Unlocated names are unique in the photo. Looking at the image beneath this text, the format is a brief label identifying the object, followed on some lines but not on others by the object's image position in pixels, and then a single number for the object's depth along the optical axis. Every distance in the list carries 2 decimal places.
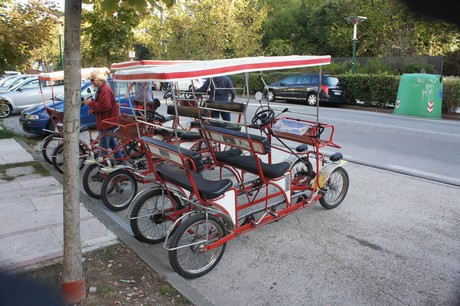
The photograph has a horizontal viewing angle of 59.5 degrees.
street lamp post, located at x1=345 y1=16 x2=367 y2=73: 20.20
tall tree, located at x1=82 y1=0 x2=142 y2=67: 13.86
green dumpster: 14.95
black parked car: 18.70
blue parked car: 10.58
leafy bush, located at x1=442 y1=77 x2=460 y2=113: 15.59
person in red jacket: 6.63
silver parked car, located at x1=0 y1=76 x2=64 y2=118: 15.49
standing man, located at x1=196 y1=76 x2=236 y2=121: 8.76
